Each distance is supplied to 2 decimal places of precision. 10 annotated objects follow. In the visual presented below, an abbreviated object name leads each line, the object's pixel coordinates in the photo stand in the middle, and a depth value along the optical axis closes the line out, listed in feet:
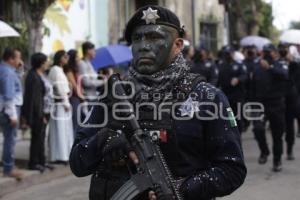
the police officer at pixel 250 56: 51.86
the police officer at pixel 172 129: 10.75
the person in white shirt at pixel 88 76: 40.86
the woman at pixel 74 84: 39.20
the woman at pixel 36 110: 34.90
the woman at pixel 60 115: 37.07
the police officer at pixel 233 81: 49.86
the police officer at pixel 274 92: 36.65
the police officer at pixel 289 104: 38.34
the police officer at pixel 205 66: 50.22
